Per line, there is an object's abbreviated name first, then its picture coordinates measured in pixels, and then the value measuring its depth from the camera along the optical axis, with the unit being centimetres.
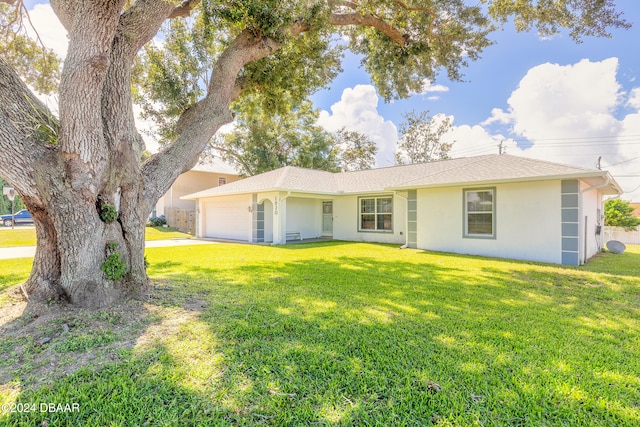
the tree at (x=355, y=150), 2802
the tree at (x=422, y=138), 2791
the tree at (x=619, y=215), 1585
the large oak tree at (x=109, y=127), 354
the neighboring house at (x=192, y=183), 2311
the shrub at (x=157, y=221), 2292
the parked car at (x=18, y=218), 2245
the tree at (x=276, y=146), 2248
